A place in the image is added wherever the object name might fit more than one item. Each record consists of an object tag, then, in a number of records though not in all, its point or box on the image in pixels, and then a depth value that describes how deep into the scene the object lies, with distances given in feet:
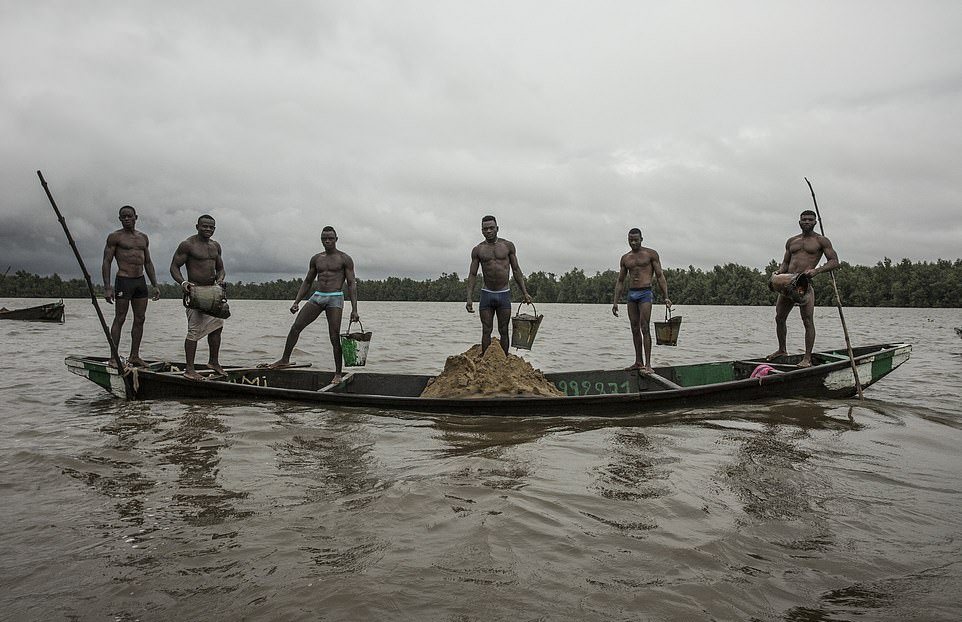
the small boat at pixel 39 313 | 101.76
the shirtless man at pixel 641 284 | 29.89
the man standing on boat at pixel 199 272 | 27.78
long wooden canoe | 23.89
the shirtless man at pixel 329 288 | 29.53
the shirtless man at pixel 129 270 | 27.78
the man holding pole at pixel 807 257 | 28.30
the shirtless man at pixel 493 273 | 29.12
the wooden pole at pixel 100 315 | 25.84
